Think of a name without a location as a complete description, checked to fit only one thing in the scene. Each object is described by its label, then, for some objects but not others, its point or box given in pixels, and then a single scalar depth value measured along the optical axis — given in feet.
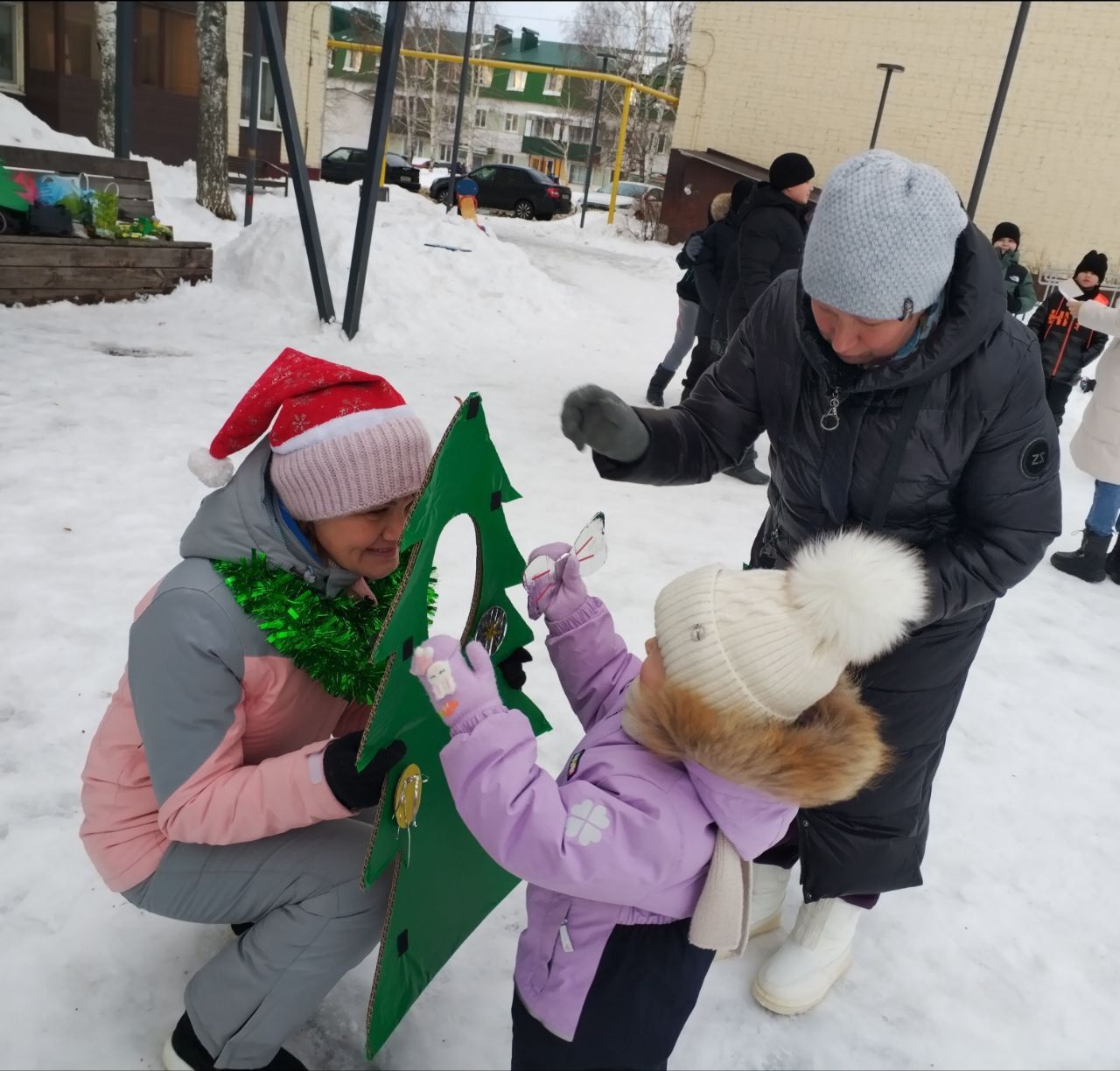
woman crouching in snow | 4.55
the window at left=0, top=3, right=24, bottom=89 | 41.16
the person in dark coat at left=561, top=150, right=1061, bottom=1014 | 4.67
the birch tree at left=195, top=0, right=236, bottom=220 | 35.68
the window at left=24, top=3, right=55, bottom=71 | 36.78
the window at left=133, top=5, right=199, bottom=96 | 48.75
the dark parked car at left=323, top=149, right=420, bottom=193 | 74.38
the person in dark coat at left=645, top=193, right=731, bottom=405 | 19.27
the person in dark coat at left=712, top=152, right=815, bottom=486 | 15.88
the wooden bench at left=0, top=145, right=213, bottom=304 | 20.40
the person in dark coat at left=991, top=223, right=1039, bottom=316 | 23.75
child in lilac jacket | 4.10
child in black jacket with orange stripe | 20.02
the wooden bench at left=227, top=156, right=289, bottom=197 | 50.96
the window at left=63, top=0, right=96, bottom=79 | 35.53
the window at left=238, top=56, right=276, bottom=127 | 57.82
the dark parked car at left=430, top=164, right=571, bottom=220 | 70.59
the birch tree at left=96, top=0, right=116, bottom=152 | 36.06
